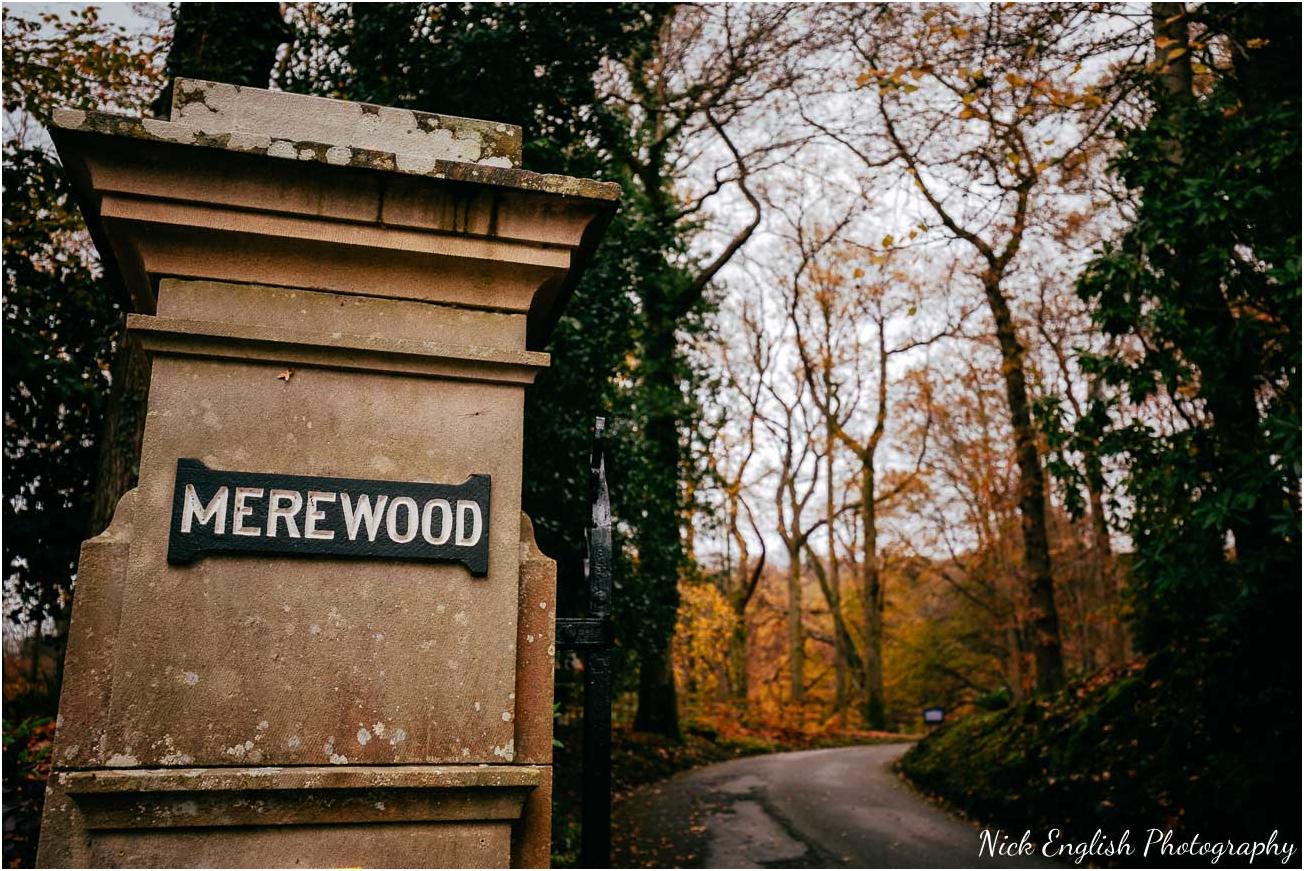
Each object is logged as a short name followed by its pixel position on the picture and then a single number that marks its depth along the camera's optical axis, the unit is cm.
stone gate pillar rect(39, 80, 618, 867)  199
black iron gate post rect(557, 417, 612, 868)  242
